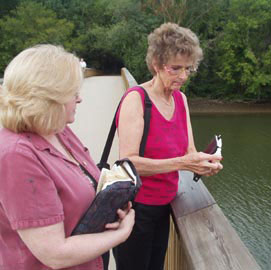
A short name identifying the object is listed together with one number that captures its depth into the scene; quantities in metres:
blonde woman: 0.97
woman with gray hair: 1.66
